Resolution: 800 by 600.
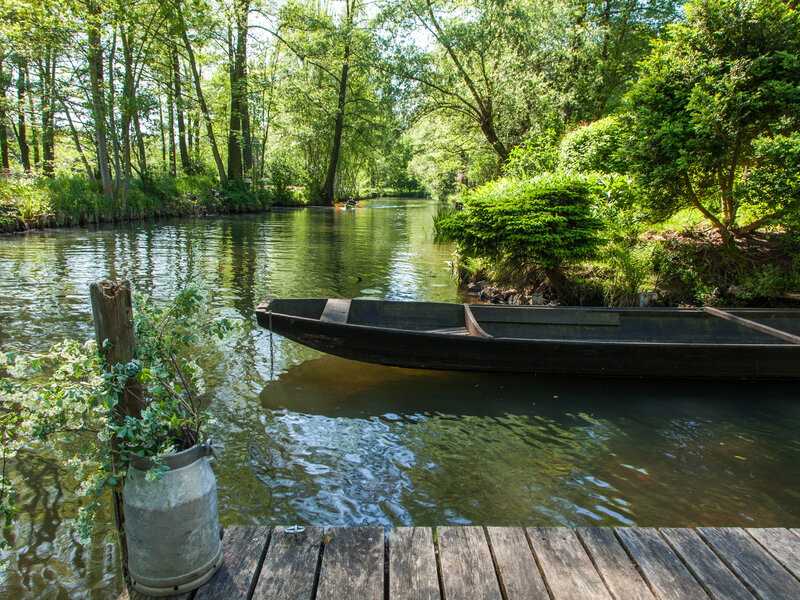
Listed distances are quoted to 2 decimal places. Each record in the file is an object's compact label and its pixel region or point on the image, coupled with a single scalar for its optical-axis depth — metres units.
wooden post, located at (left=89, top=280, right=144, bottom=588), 2.26
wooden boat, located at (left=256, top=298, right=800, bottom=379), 5.98
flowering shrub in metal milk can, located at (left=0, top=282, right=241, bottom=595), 2.11
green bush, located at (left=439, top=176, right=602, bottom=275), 8.67
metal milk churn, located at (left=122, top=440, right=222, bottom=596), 2.18
